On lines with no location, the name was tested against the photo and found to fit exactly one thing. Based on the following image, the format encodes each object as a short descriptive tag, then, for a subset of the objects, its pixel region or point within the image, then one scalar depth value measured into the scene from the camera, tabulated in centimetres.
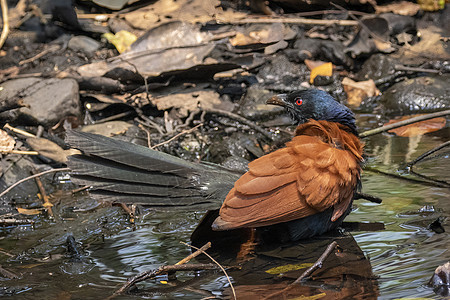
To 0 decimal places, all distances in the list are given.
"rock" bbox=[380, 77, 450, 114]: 1212
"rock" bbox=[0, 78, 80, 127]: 1120
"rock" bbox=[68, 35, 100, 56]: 1367
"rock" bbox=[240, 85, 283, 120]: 1190
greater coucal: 649
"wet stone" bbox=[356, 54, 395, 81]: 1351
